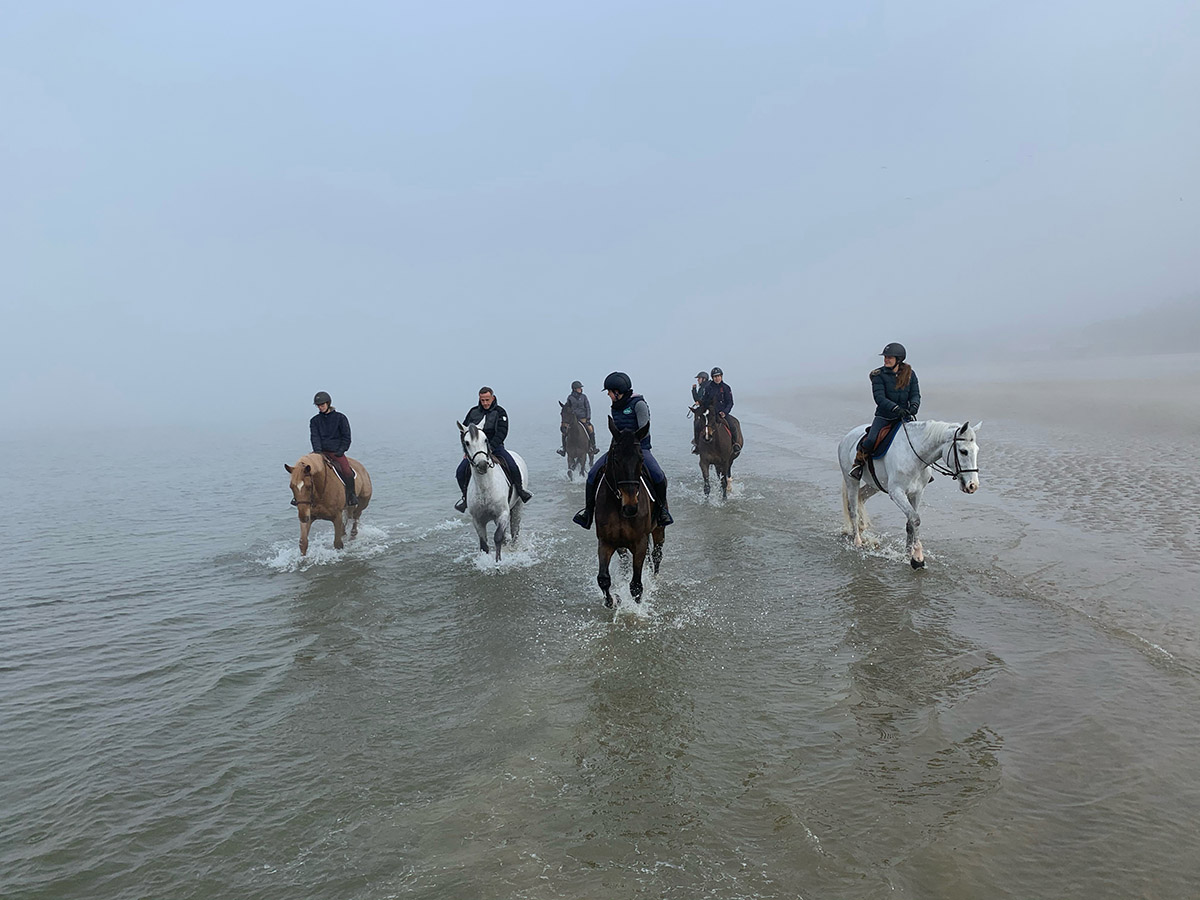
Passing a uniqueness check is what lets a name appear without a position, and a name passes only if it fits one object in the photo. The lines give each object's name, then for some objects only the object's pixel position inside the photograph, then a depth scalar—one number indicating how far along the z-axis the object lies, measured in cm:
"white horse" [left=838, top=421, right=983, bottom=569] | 862
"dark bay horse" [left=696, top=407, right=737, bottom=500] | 1458
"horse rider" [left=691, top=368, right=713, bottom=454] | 1512
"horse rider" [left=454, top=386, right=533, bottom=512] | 1023
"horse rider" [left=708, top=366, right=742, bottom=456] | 1504
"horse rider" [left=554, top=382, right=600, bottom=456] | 1834
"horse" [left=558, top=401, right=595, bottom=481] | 1828
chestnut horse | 1043
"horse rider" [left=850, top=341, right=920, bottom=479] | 969
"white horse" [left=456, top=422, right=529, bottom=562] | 934
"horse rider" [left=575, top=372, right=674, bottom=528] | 723
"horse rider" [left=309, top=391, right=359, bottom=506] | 1143
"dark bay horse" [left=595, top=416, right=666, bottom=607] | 712
